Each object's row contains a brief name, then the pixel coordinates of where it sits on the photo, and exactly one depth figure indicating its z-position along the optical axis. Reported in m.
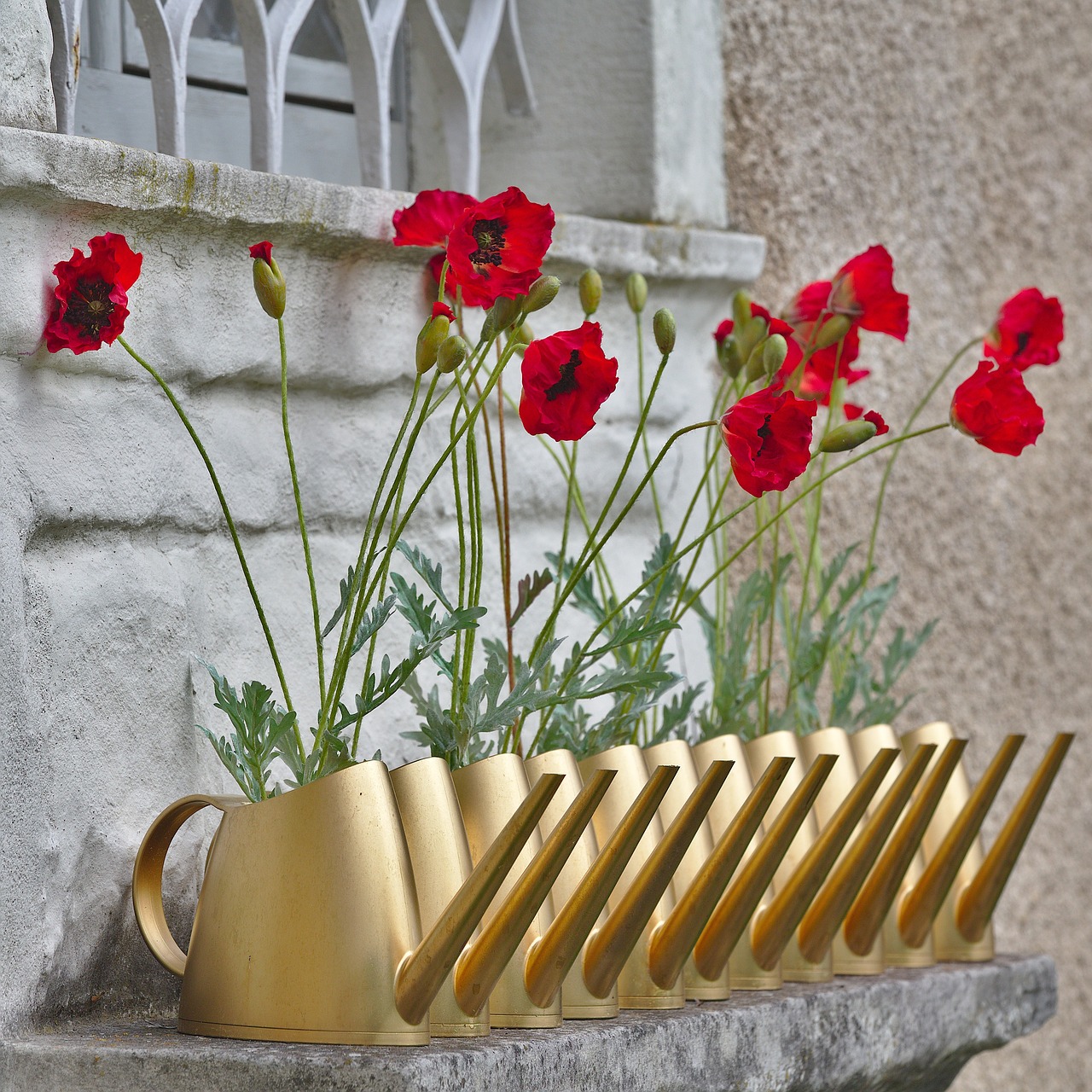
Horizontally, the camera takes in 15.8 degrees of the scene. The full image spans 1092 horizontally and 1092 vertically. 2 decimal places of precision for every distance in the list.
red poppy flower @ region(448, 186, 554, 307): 2.53
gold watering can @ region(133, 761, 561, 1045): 2.43
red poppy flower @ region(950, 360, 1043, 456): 2.67
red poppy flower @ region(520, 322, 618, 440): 2.50
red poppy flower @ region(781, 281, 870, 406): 2.89
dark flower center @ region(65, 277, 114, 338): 2.50
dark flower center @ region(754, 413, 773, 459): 2.52
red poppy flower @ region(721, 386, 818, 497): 2.52
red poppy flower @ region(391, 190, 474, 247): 2.65
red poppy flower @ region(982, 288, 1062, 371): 2.91
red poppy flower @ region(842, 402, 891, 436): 2.59
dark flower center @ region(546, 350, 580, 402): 2.51
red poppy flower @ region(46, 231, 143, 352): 2.50
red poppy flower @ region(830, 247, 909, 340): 2.84
